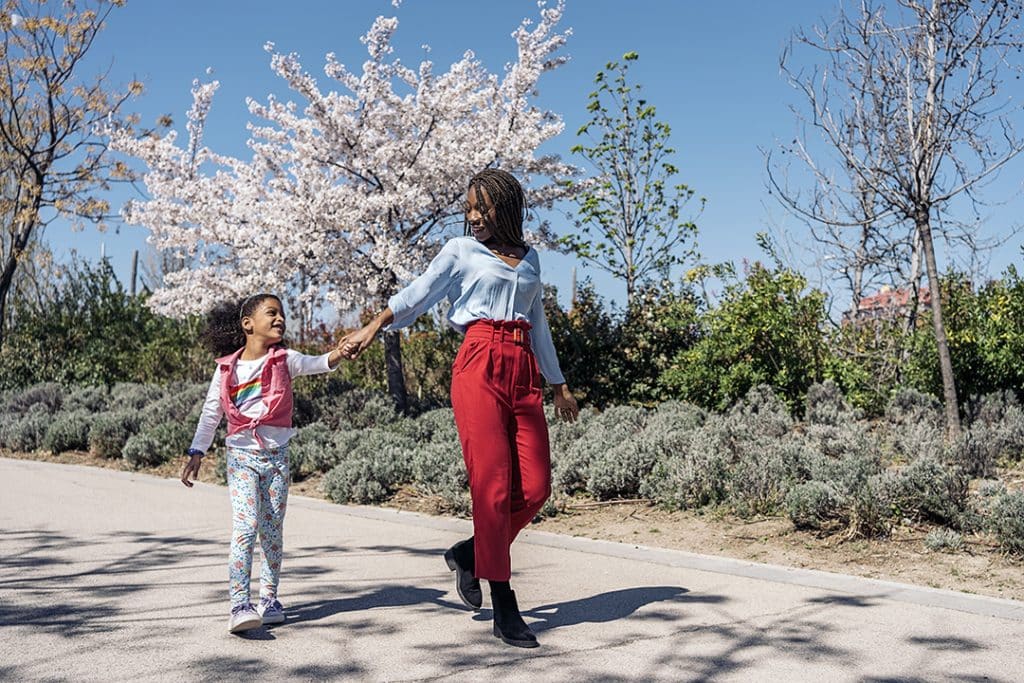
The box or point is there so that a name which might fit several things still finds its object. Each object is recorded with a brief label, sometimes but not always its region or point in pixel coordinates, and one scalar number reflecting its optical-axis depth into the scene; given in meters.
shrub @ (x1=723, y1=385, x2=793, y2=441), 8.27
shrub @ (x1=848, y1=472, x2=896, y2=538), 5.84
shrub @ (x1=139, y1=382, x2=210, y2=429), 11.68
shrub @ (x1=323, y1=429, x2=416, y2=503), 7.97
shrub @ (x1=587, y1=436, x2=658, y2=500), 7.36
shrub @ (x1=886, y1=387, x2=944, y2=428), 8.96
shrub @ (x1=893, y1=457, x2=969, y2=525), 5.96
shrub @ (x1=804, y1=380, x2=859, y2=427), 9.16
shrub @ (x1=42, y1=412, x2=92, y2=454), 11.87
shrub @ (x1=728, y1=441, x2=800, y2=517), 6.54
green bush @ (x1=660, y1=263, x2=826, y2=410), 10.81
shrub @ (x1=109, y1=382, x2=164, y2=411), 13.29
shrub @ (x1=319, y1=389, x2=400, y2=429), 11.09
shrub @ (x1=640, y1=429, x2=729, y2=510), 6.87
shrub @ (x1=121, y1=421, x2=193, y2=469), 10.58
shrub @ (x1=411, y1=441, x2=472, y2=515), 7.33
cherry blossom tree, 11.96
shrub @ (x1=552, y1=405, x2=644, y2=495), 7.61
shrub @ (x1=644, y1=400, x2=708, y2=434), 8.70
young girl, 4.34
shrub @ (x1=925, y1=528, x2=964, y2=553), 5.54
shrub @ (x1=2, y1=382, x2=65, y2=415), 14.09
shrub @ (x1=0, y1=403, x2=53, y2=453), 12.20
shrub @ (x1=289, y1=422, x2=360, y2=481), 9.24
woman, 4.07
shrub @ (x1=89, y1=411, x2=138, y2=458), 11.37
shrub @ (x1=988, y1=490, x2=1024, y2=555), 5.35
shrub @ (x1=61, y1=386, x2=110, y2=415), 13.68
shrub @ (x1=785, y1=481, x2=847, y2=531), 5.99
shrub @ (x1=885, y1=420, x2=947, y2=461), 7.06
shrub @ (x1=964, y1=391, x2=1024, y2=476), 7.33
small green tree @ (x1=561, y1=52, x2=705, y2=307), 15.73
